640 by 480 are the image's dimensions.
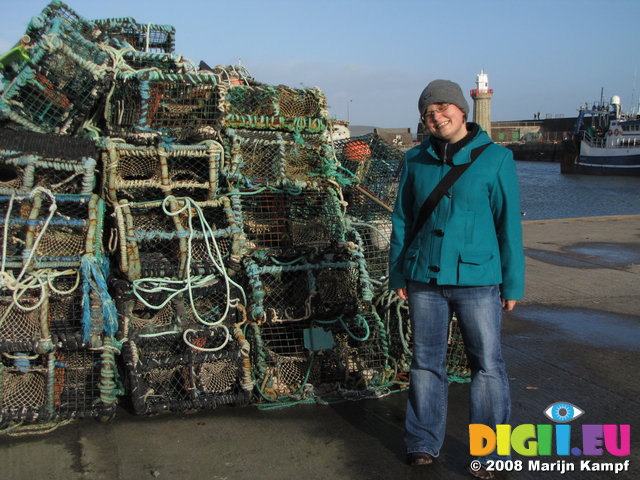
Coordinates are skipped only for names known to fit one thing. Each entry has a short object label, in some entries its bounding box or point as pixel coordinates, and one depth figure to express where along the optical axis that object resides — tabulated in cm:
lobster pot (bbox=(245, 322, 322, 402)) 340
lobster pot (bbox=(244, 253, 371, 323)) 341
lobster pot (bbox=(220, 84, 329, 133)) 406
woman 254
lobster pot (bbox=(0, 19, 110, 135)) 356
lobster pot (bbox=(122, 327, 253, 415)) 317
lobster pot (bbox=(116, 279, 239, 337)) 321
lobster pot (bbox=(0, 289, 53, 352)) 302
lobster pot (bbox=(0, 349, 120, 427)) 306
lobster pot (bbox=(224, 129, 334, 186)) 380
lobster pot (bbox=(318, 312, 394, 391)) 355
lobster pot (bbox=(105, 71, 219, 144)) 358
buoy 523
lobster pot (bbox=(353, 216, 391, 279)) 418
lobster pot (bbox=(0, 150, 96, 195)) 319
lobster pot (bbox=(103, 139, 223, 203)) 338
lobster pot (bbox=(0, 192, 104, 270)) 313
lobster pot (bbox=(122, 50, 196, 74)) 409
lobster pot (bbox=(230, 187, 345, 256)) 399
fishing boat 4516
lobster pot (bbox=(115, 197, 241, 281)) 324
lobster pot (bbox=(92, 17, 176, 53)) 476
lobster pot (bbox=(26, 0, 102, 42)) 381
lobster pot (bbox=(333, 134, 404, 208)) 514
